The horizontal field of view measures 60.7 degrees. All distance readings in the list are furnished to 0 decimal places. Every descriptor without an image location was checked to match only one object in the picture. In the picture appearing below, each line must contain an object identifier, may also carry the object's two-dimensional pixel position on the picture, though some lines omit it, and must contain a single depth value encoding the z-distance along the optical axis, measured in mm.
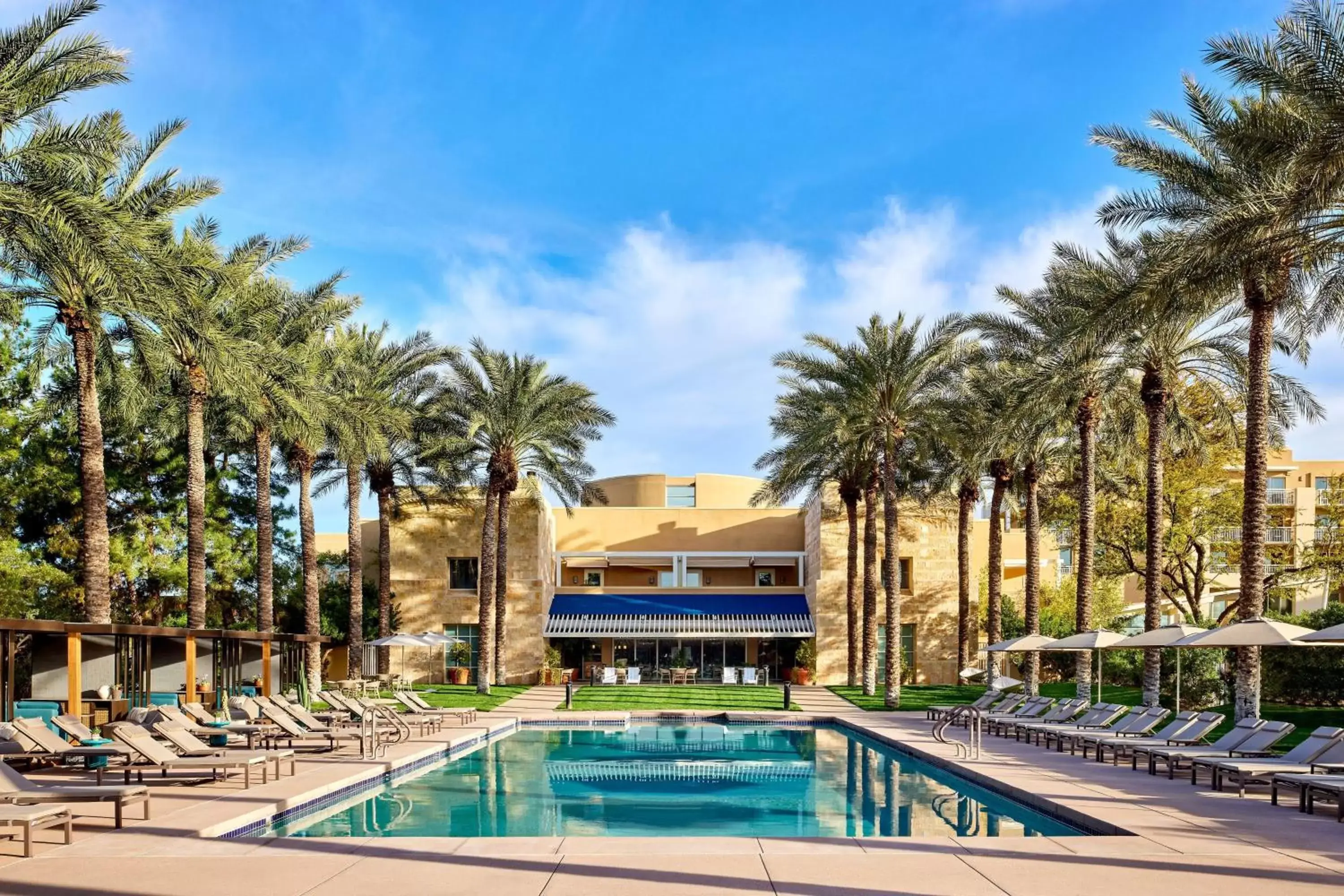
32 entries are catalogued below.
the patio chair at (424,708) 25031
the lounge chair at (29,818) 9594
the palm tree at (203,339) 22266
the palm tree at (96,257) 16312
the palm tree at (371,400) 32688
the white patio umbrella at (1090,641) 22641
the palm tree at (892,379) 31406
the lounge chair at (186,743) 14305
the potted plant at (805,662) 42844
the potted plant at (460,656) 43719
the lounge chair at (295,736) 18141
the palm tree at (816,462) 33781
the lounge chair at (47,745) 14242
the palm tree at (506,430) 37219
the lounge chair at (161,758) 13461
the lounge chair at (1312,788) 12031
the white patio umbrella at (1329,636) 14367
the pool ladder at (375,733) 17812
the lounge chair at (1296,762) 13648
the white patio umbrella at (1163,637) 19438
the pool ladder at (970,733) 18578
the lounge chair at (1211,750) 15562
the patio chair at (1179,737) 17312
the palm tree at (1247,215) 16625
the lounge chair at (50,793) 10477
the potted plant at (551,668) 42781
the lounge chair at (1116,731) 19000
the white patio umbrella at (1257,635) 16234
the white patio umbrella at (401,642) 33406
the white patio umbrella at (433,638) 35906
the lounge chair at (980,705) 26594
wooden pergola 18719
